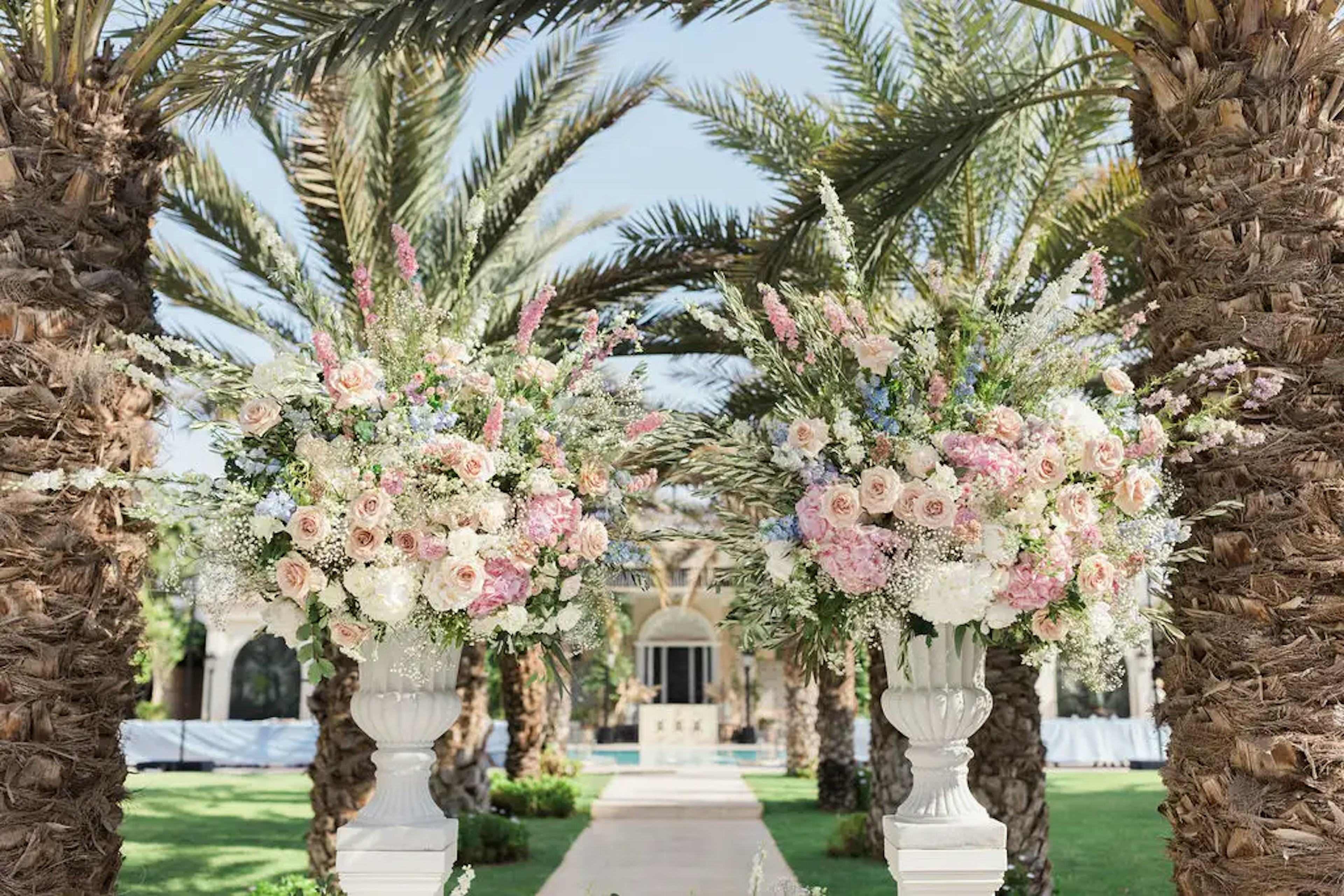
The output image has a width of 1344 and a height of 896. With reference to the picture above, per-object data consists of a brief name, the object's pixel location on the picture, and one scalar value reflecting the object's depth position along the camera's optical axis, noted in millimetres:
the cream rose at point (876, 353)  3223
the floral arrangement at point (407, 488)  3137
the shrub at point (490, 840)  10484
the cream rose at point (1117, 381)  3199
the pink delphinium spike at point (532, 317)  3398
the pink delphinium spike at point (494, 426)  3221
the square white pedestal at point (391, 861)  3219
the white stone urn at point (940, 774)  3154
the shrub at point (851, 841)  11266
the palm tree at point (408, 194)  7547
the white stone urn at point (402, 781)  3229
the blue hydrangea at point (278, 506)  3137
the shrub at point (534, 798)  14648
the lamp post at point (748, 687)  26516
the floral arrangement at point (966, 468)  3061
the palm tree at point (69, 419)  3502
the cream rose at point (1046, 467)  3029
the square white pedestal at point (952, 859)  3143
